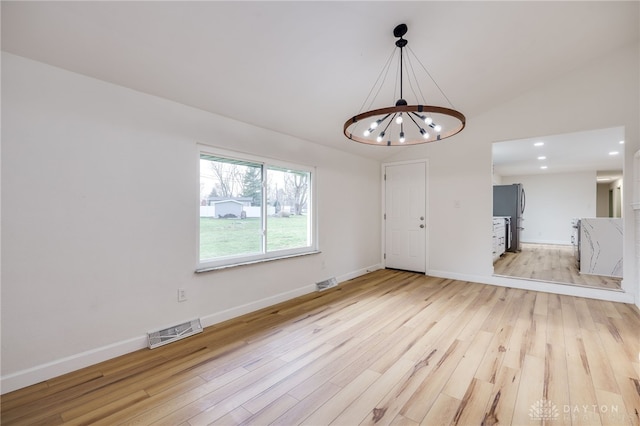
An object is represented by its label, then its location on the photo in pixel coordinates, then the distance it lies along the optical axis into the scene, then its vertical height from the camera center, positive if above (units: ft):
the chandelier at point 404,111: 6.63 +4.56
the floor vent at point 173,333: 8.21 -3.79
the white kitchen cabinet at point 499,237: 19.07 -1.76
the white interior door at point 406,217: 17.21 -0.25
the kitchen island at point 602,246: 15.14 -1.84
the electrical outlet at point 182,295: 8.95 -2.70
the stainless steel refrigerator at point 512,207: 24.23 +0.57
